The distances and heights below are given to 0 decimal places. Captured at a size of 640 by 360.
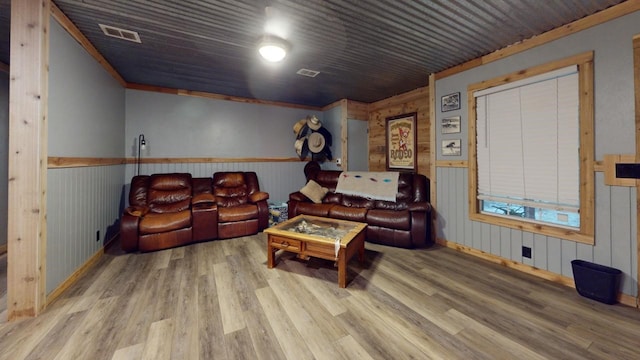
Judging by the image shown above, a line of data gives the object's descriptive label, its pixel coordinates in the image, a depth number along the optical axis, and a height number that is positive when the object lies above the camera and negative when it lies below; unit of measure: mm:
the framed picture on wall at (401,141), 4527 +779
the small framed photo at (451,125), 3400 +809
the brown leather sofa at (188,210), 3203 -432
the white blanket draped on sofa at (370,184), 4129 -50
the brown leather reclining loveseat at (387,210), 3396 -450
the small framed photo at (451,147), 3413 +491
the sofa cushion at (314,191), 4504 -185
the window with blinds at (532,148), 2459 +382
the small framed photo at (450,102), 3389 +1129
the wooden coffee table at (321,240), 2395 -610
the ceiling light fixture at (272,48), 2531 +1409
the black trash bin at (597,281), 2062 -870
